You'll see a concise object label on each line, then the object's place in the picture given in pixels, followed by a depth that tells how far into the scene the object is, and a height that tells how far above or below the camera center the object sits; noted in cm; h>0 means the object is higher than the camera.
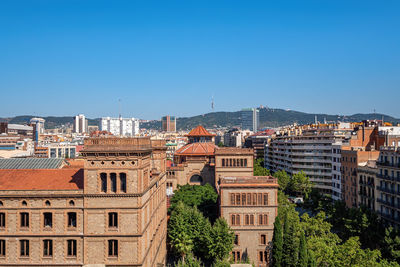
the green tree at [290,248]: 4831 -1526
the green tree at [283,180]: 10056 -1392
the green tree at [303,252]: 4359 -1414
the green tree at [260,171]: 10702 -1260
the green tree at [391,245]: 4618 -1458
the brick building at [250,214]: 5441 -1236
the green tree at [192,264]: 3548 -1263
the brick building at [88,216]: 3619 -841
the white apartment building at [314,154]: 10247 -775
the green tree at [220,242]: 5041 -1510
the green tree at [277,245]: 4925 -1525
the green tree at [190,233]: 5269 -1453
